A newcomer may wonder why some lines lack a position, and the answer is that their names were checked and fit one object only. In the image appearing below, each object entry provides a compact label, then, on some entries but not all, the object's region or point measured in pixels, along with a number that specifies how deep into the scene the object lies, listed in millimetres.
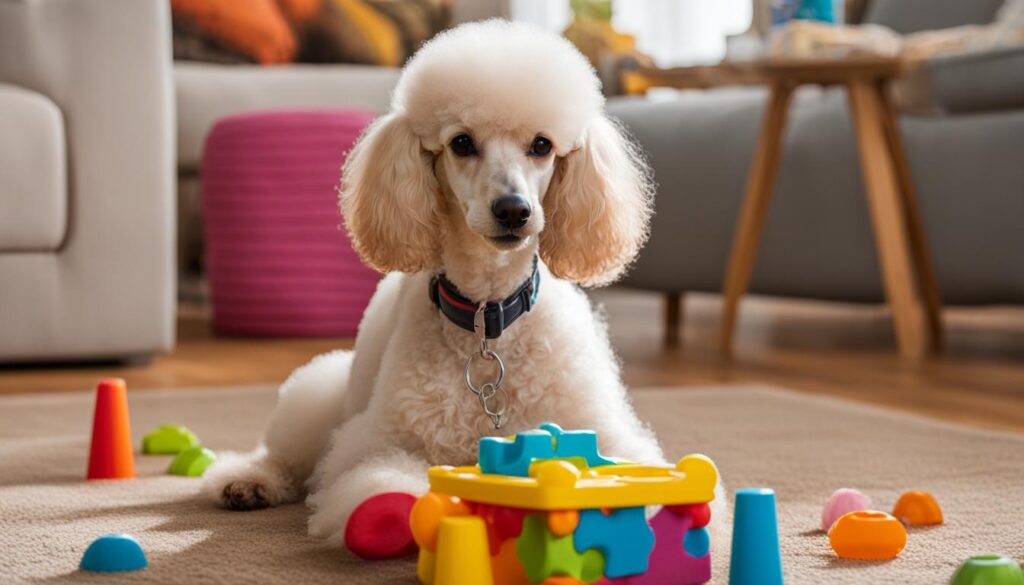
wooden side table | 3596
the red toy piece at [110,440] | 2121
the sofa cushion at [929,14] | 4664
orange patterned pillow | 5250
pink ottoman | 4445
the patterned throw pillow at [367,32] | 5477
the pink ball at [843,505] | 1715
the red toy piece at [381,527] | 1515
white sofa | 3523
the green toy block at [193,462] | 2180
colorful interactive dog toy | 1300
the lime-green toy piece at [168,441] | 2381
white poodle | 1771
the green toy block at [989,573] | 1252
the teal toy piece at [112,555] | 1478
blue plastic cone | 1339
